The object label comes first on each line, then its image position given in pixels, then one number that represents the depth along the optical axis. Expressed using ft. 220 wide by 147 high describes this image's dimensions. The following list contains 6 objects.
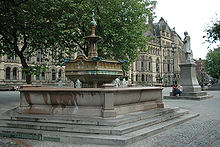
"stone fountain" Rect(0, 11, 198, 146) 17.90
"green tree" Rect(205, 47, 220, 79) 173.97
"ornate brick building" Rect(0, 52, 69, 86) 149.38
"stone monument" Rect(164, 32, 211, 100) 58.08
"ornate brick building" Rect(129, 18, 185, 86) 266.98
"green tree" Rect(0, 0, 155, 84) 49.85
